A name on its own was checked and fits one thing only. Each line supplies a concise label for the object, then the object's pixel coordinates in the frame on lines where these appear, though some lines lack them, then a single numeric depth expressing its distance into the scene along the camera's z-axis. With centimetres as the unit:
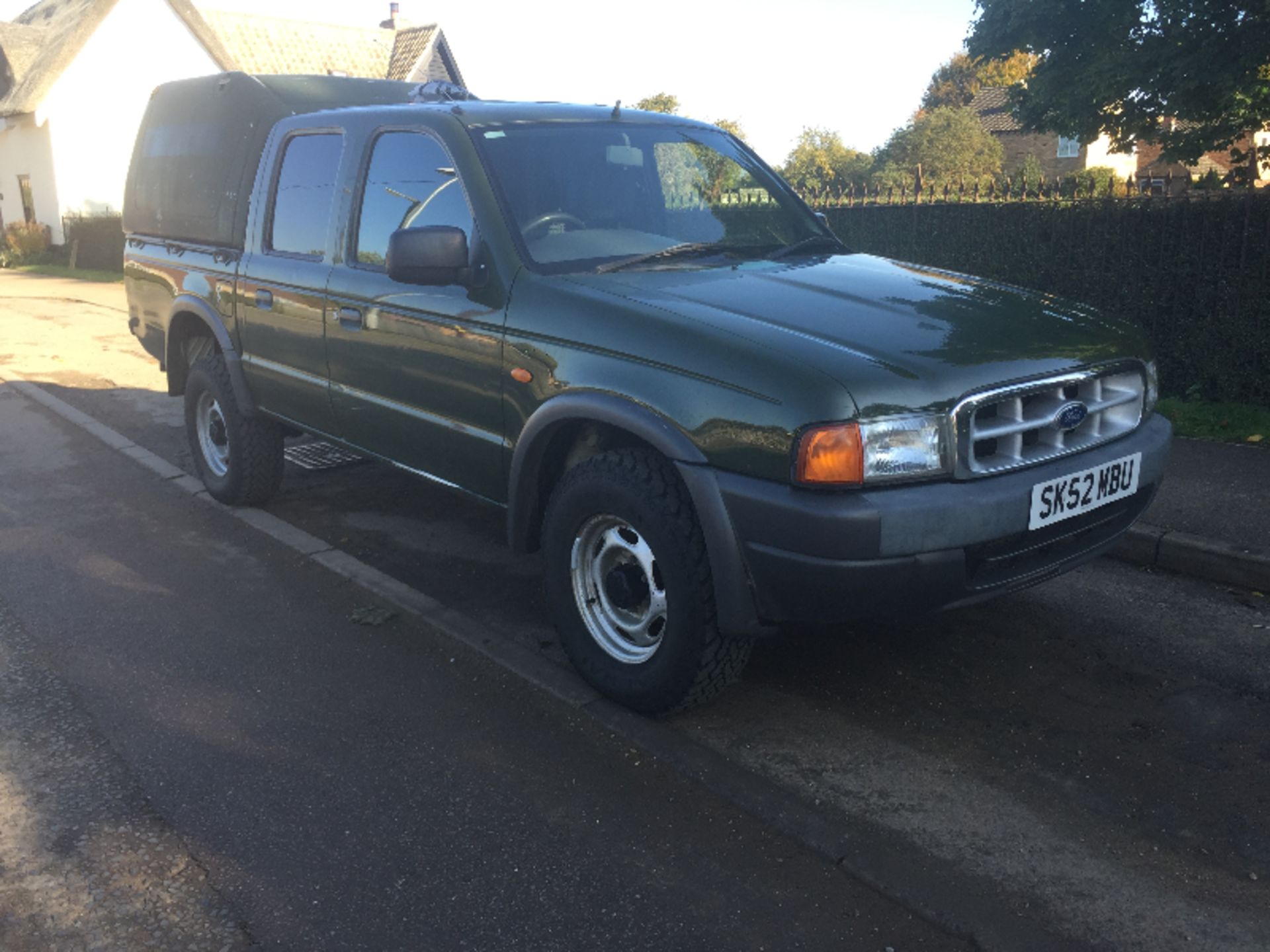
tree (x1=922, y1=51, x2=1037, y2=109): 5825
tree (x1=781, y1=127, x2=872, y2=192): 4762
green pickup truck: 317
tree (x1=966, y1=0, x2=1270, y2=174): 959
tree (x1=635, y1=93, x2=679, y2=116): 5329
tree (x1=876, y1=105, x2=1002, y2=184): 4178
